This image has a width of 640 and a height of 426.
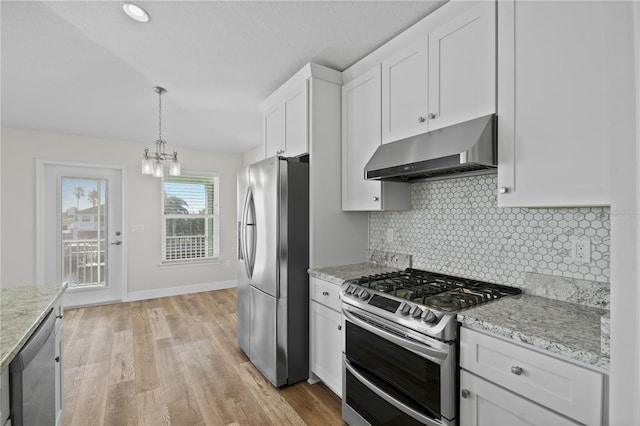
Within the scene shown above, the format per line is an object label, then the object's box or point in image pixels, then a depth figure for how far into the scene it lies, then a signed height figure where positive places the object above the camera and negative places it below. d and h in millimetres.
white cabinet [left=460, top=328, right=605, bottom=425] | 1028 -640
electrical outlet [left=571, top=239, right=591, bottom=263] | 1492 -187
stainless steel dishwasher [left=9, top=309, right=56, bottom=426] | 1096 -680
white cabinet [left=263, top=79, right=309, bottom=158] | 2580 +810
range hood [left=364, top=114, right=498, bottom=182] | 1519 +314
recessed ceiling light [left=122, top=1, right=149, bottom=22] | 1767 +1157
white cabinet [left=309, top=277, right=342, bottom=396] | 2184 -908
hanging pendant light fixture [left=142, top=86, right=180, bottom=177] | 3064 +475
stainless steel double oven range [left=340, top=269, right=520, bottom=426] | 1395 -680
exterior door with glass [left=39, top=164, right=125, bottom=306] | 4426 -307
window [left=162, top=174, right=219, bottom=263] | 5266 -128
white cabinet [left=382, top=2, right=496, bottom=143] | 1600 +792
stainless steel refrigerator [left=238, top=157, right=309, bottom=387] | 2416 -451
